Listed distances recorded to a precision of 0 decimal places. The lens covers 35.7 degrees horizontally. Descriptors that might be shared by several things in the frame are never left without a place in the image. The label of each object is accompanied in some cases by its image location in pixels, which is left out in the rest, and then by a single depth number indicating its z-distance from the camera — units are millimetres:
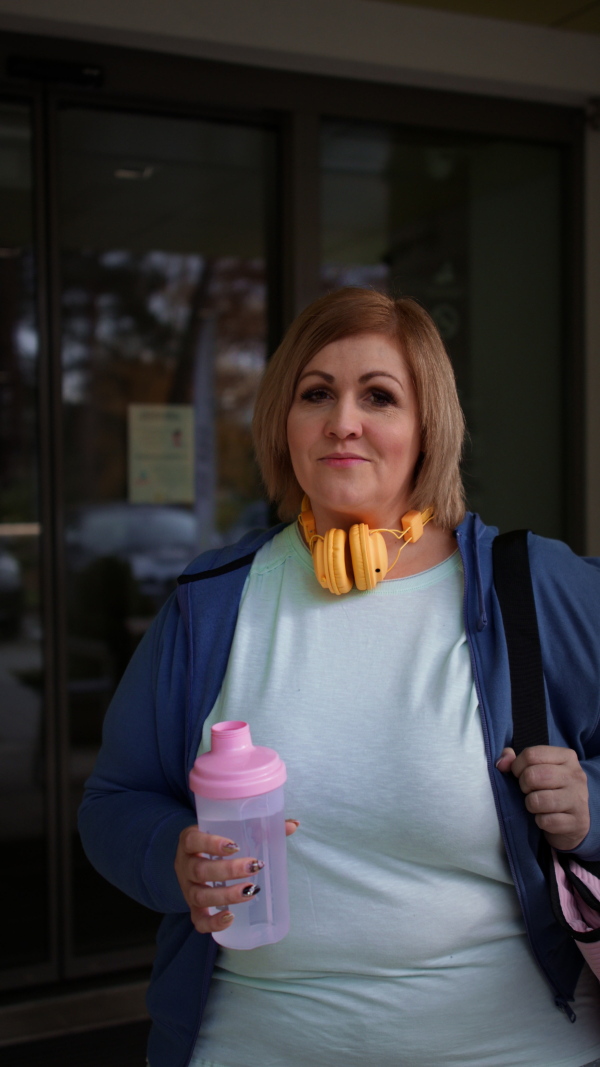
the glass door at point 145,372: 3674
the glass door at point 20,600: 3527
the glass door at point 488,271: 3977
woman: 1410
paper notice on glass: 3871
